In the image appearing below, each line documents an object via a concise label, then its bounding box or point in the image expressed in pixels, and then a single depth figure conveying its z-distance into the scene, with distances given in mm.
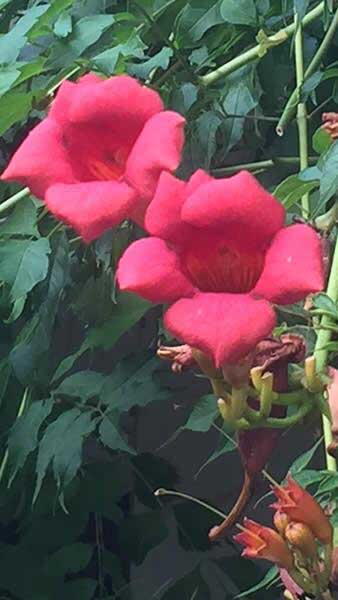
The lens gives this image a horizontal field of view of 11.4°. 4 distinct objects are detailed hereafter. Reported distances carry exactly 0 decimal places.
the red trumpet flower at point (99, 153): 563
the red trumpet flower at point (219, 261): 526
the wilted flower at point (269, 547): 586
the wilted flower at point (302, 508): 579
